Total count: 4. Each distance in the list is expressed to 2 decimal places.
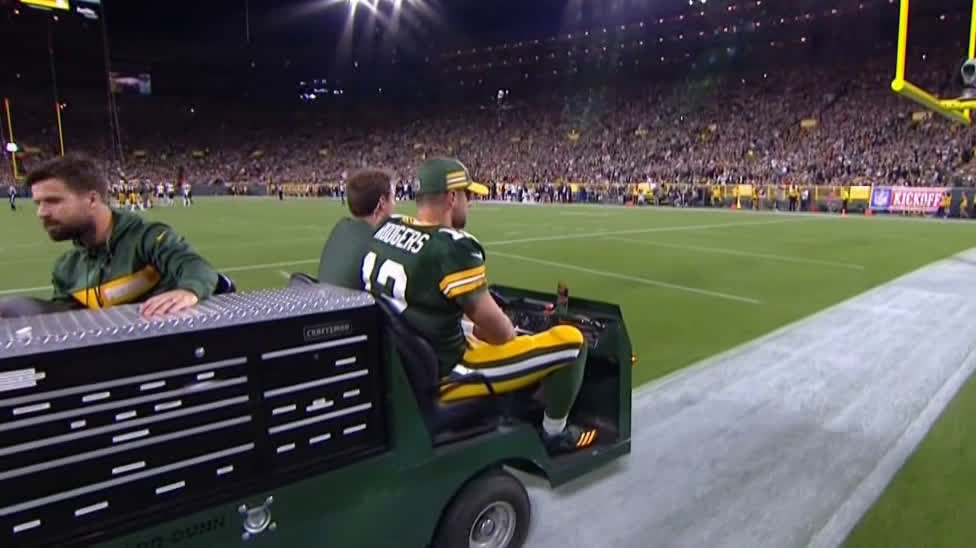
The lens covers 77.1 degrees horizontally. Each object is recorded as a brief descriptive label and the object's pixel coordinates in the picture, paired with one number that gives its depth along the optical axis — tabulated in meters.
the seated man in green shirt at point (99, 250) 2.39
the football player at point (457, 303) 2.50
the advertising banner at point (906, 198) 24.00
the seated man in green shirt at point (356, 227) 2.79
